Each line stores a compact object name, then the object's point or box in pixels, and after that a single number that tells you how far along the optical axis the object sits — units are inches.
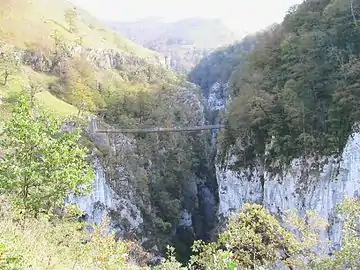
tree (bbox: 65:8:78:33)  3157.2
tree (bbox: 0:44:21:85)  1841.8
